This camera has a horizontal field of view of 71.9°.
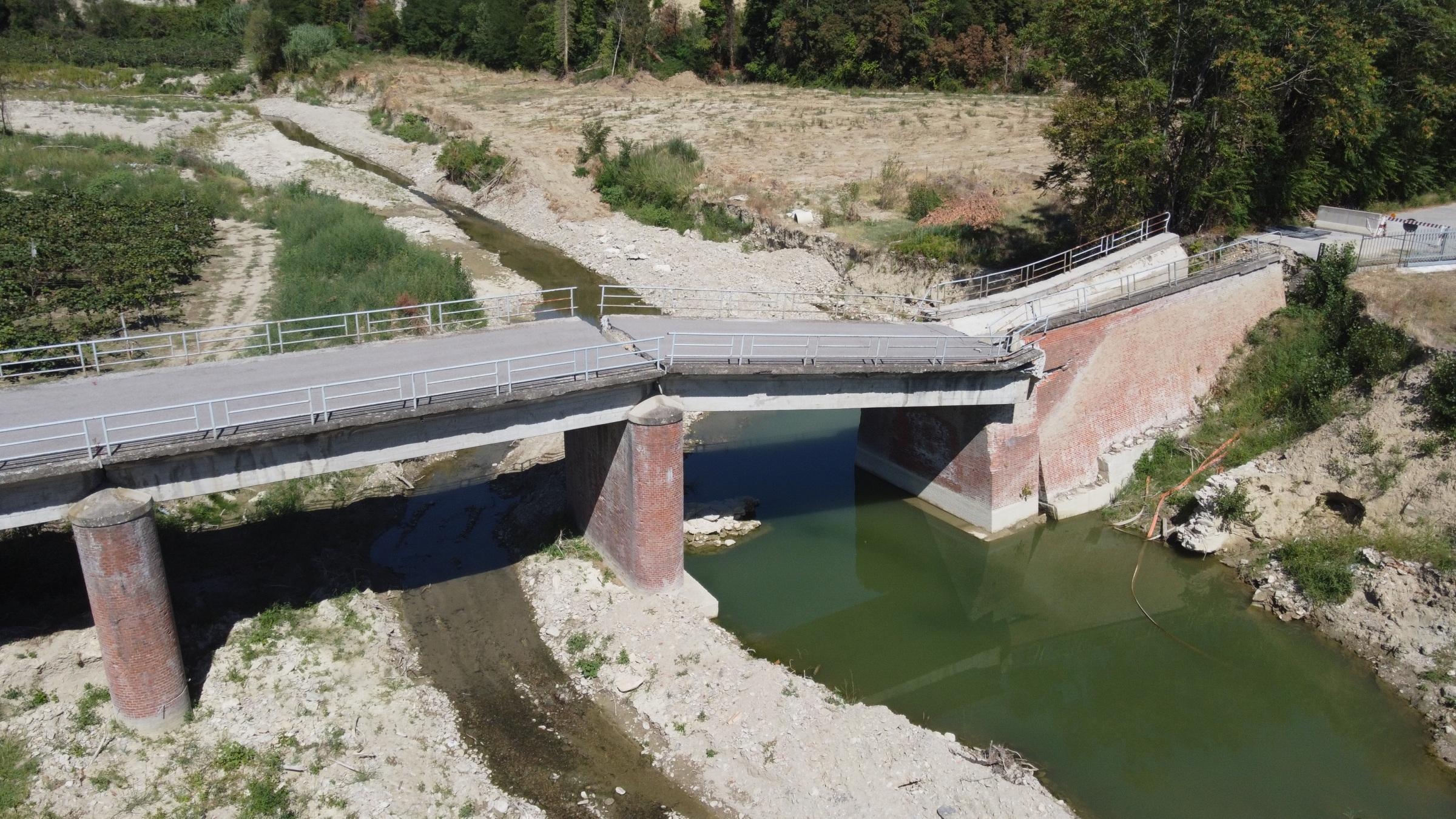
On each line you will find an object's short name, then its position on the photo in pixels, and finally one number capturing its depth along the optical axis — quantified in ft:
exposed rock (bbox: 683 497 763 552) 77.20
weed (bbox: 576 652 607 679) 59.26
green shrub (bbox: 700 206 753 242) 150.41
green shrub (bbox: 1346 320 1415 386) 78.78
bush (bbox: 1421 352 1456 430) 72.13
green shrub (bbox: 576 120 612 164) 181.68
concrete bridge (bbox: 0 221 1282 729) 49.19
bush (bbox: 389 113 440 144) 225.97
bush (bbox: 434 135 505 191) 186.70
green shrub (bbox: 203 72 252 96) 310.04
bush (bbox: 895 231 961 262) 123.85
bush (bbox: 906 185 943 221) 139.33
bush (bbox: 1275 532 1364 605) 68.90
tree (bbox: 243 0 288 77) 311.06
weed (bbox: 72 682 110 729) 49.83
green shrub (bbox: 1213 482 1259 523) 76.64
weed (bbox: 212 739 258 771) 49.21
